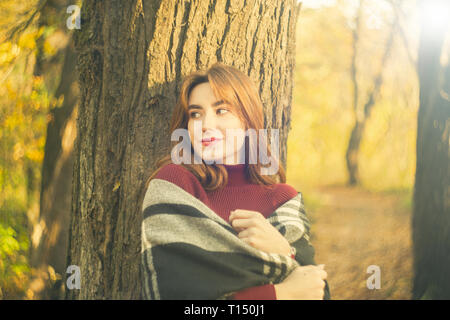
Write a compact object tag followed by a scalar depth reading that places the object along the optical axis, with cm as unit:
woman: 170
